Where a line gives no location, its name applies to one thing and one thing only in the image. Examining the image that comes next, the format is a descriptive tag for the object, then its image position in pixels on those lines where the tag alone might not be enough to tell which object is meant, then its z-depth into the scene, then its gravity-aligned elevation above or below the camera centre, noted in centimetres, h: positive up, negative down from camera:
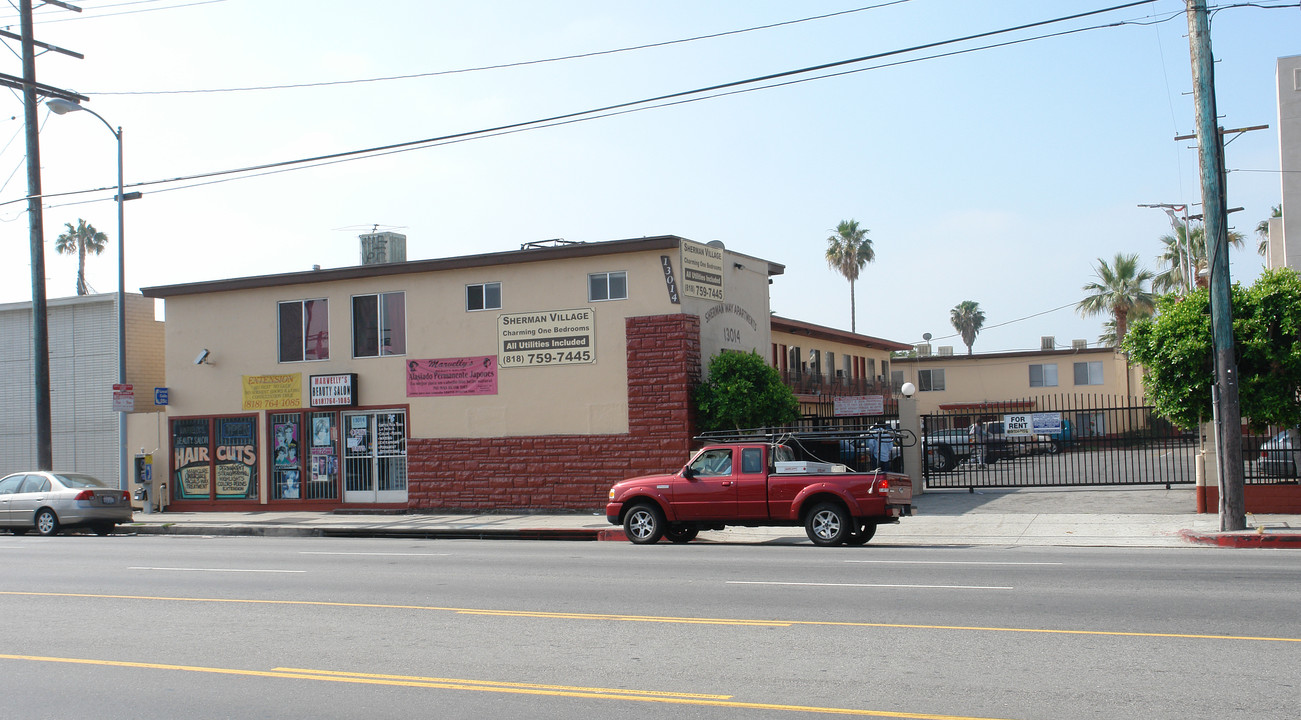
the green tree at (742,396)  2166 +14
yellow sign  2608 +61
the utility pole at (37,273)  2497 +356
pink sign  2411 +78
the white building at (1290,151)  2789 +628
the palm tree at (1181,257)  4653 +603
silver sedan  2223 -172
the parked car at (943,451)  2877 -158
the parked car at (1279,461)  1828 -129
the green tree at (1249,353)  1745 +58
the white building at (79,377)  2927 +127
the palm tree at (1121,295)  5006 +457
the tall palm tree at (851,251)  6450 +904
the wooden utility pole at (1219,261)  1620 +198
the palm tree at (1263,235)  4825 +705
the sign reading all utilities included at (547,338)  2314 +157
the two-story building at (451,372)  2259 +91
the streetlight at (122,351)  2503 +167
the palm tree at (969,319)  8262 +604
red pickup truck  1591 -149
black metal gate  2416 -186
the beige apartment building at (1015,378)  5016 +78
